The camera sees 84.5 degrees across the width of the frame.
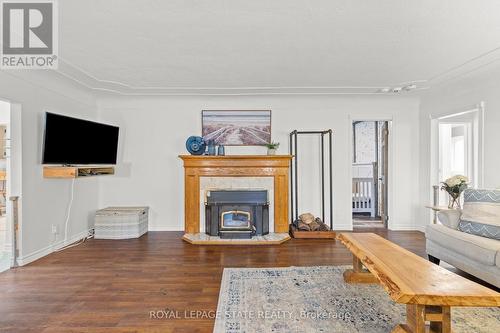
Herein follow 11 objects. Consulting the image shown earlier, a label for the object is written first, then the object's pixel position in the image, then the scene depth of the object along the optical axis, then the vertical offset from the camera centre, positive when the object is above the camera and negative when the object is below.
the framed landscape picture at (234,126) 4.84 +0.76
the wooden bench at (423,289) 1.49 -0.69
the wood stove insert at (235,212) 4.33 -0.69
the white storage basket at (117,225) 4.36 -0.88
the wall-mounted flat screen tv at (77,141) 3.45 +0.40
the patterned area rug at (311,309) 1.98 -1.13
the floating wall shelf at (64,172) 3.52 -0.03
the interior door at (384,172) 5.10 -0.07
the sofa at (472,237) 2.42 -0.68
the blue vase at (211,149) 4.54 +0.32
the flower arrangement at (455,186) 3.61 -0.23
